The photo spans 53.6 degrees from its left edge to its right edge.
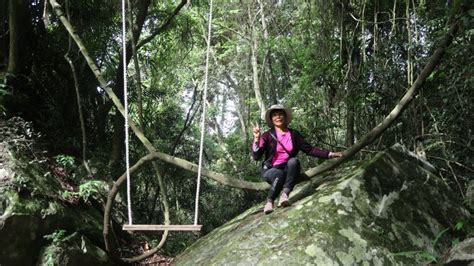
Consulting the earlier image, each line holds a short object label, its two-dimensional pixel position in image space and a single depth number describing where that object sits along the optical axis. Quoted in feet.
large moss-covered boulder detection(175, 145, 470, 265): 12.17
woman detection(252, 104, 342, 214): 14.61
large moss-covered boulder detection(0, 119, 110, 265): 15.72
